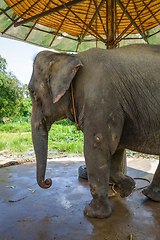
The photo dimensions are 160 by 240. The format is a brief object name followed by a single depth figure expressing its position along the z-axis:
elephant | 2.11
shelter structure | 3.57
